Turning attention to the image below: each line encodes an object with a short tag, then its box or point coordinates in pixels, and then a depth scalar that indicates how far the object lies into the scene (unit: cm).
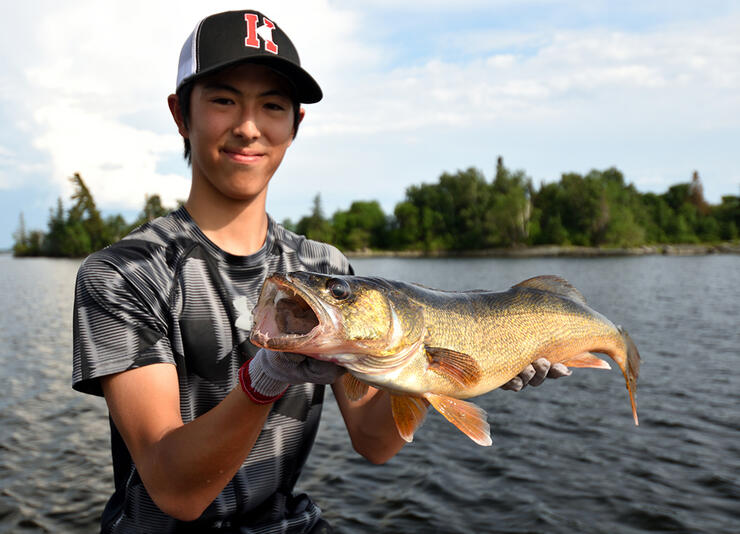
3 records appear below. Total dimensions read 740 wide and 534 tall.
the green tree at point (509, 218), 8944
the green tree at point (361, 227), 10644
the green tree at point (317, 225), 10516
